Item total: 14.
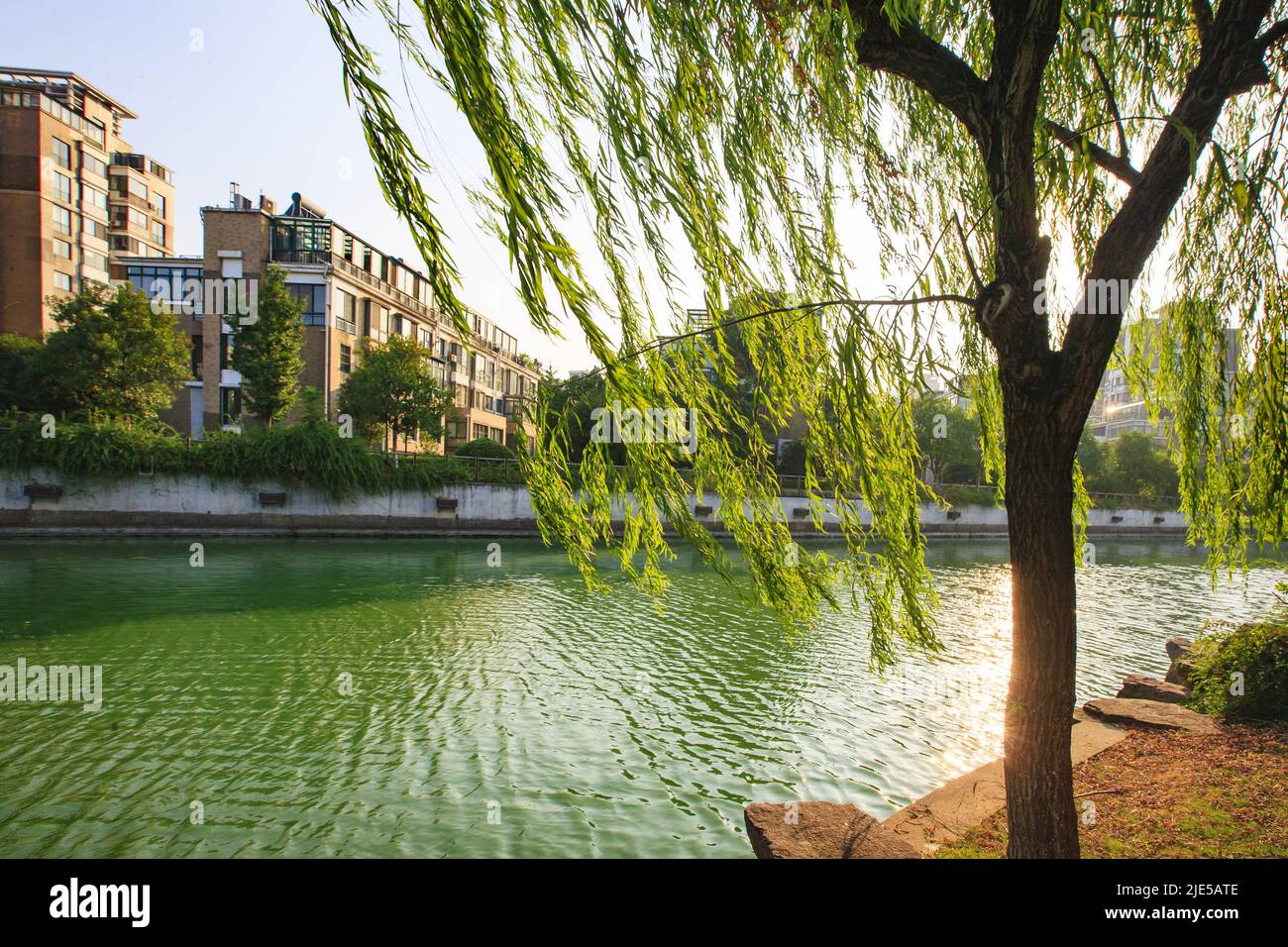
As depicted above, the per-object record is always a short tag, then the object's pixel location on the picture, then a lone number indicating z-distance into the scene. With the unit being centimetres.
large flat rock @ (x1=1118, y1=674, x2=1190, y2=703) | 792
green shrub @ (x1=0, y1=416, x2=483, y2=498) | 2316
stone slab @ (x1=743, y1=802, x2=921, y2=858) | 417
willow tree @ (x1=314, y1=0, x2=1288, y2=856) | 321
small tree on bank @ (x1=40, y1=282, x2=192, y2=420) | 2902
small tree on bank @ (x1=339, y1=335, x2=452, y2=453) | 3488
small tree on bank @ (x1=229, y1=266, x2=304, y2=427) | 3206
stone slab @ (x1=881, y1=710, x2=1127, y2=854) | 496
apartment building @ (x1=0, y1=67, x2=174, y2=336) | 4238
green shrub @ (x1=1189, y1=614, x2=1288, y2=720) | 649
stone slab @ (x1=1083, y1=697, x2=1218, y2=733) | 660
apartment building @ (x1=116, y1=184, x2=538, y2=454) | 3938
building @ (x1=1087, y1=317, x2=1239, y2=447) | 10312
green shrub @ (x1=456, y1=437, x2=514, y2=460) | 3262
